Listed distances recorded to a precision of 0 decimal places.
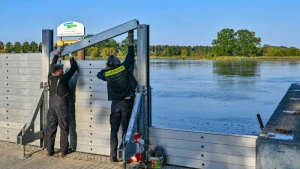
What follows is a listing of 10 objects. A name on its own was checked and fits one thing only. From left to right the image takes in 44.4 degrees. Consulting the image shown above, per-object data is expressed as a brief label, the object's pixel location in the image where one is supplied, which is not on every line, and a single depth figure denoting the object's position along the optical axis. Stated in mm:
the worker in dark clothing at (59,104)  5738
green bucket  5160
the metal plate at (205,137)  4707
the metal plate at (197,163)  4879
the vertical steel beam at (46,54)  6234
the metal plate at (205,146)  4734
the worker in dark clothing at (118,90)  5303
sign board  6406
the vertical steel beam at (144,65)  5449
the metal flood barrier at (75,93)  5602
